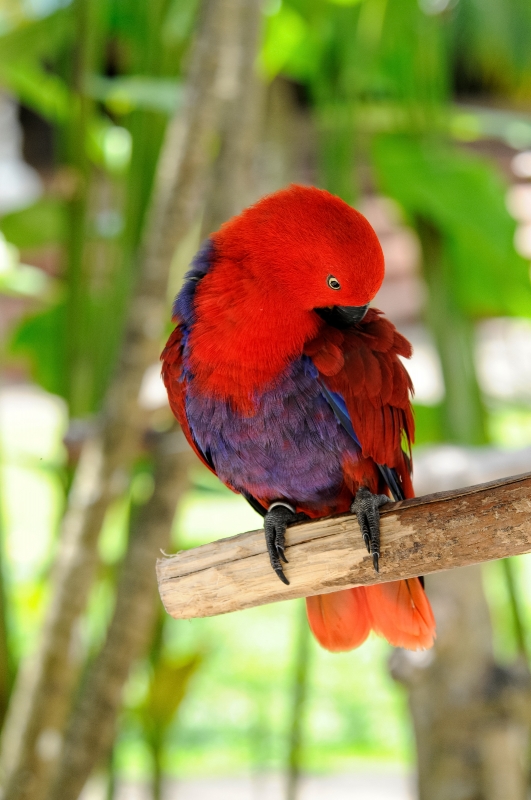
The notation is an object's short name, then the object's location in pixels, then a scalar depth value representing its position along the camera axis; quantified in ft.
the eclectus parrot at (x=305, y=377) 14.76
